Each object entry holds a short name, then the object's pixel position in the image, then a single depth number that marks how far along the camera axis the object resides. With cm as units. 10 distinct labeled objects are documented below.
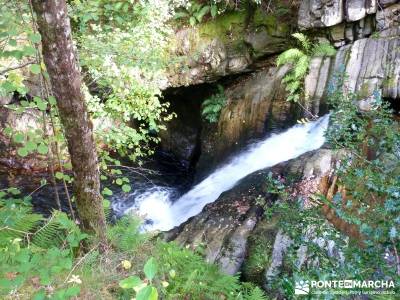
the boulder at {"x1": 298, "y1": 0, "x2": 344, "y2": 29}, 760
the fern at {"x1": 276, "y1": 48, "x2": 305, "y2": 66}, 802
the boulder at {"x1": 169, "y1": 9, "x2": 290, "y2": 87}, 894
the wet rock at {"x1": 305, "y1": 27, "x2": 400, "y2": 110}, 670
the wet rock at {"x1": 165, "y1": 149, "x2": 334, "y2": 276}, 501
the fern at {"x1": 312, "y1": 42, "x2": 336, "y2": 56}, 788
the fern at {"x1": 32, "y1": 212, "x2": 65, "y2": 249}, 312
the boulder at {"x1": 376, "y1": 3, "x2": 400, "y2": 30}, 719
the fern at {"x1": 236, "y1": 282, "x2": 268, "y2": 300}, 314
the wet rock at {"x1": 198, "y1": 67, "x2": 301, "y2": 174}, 841
